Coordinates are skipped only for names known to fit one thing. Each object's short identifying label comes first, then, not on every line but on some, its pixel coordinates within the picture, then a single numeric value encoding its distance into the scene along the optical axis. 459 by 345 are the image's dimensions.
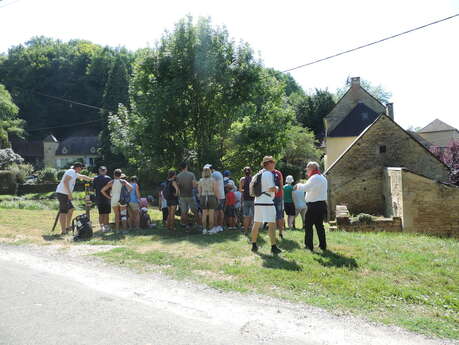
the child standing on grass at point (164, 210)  12.45
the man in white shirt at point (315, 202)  7.18
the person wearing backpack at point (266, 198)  7.17
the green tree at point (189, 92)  14.41
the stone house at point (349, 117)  34.41
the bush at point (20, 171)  35.53
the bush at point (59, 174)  42.92
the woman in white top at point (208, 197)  9.88
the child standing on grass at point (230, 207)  10.91
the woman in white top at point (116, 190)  10.55
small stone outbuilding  17.00
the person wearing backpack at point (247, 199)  9.69
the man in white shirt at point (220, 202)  10.25
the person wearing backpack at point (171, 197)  10.84
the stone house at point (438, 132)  61.91
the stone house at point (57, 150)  60.25
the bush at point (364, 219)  12.30
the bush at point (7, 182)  33.12
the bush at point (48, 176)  41.34
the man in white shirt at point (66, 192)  10.21
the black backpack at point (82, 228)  9.65
